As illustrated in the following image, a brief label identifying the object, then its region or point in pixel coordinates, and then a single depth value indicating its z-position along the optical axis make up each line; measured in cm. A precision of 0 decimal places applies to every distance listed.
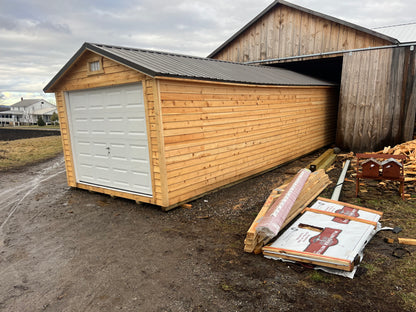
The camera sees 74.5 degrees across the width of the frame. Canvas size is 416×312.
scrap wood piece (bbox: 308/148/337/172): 960
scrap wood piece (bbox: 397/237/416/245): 463
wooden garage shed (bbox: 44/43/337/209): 636
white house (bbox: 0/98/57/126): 7338
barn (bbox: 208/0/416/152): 1100
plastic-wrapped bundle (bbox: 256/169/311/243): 430
